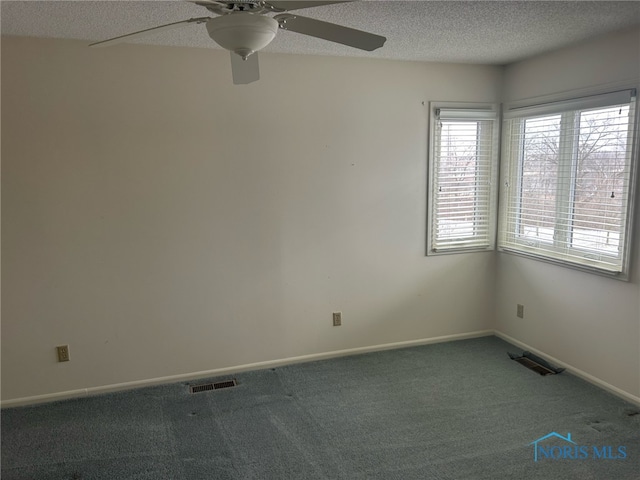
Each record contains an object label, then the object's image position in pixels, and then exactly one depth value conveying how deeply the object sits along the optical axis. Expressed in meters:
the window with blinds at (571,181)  3.02
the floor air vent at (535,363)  3.47
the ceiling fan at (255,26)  1.56
